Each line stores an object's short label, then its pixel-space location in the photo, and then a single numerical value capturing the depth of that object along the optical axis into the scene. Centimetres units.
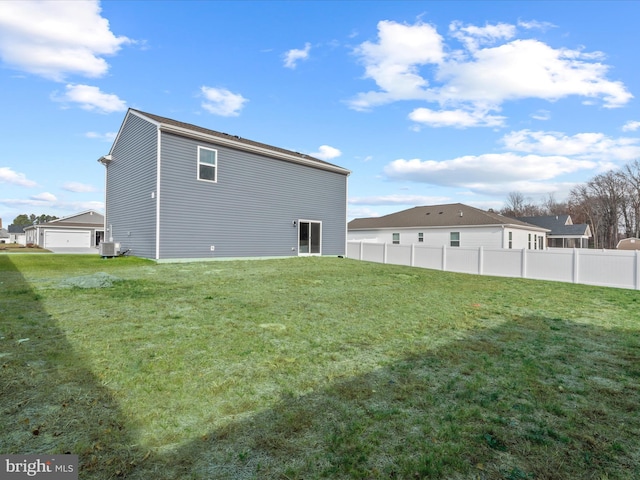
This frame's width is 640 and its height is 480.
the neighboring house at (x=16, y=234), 5672
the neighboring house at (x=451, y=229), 2256
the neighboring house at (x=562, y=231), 3497
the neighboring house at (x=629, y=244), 3516
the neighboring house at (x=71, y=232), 3347
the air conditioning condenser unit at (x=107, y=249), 1388
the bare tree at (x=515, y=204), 5928
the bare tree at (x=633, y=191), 4343
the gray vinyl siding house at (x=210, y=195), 1245
